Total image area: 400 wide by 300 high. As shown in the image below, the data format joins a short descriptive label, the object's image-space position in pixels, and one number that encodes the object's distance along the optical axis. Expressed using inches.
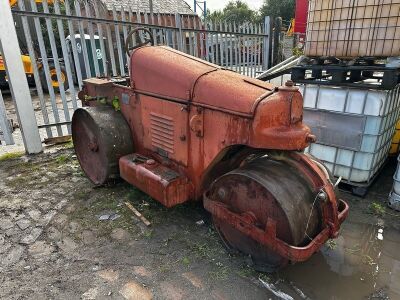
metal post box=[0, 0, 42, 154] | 166.6
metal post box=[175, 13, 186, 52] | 257.3
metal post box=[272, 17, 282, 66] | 354.6
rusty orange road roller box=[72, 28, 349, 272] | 86.9
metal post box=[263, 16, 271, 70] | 352.2
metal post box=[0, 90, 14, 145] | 186.9
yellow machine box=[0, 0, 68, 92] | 362.2
